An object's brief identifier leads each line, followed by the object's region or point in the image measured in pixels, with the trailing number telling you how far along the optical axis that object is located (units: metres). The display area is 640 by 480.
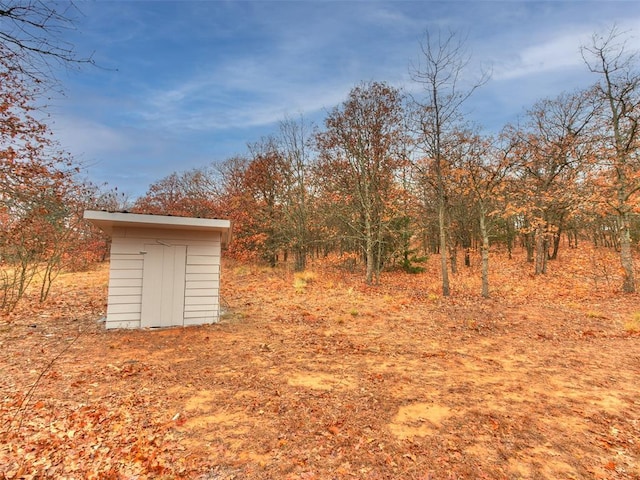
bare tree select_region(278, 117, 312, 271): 16.48
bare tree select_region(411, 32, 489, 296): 10.20
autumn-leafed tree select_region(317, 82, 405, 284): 12.96
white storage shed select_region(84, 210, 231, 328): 6.70
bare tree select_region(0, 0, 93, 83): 2.51
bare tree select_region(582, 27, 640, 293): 9.93
